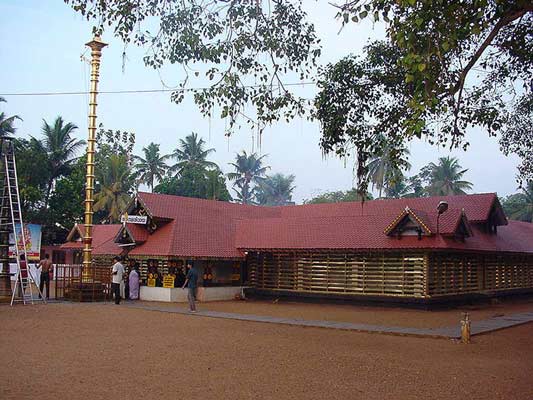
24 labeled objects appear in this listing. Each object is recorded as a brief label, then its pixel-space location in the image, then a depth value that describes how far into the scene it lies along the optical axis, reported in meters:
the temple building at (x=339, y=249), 20.34
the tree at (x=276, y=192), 70.97
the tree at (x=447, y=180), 53.91
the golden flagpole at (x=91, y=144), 22.69
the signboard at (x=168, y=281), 22.86
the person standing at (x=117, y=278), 20.92
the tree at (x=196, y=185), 48.66
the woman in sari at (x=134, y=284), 23.36
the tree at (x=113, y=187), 42.44
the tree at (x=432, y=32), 8.62
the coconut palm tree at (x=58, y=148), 40.75
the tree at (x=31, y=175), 36.44
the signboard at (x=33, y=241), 31.17
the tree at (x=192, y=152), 52.91
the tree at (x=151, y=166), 50.31
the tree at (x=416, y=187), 54.22
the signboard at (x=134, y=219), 23.89
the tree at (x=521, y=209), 53.53
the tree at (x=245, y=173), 63.59
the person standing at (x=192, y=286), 18.66
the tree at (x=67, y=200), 39.34
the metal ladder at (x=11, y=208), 20.00
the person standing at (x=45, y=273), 22.61
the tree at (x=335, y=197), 65.16
